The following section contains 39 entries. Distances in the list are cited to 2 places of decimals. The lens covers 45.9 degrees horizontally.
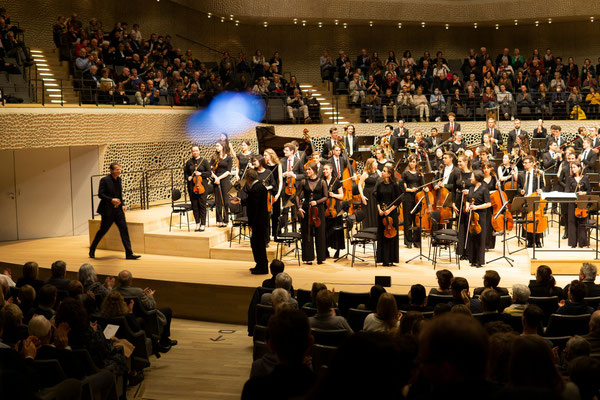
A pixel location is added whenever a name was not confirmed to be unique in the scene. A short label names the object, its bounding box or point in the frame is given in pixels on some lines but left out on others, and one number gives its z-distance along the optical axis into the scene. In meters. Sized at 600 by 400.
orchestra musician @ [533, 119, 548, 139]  16.36
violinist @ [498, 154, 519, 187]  11.88
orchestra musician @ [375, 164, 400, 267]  10.20
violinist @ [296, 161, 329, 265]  10.30
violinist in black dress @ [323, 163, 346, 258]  10.38
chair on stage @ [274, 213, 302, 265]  10.27
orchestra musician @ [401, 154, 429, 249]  11.30
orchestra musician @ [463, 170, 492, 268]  10.13
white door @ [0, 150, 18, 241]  13.29
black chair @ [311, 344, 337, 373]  5.32
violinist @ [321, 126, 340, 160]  13.73
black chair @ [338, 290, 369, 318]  7.16
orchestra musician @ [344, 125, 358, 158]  14.74
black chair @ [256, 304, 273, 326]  6.60
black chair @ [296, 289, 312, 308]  7.32
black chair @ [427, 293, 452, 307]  6.64
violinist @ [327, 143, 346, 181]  12.01
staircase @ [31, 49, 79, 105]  14.46
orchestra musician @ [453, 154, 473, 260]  10.37
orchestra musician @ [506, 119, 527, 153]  15.93
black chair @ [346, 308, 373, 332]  6.21
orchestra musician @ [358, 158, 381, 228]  11.36
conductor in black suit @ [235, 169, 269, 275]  9.62
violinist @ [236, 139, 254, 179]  11.91
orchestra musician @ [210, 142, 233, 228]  11.97
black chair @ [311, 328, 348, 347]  5.38
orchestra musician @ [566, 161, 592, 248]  10.93
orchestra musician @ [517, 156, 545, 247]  10.87
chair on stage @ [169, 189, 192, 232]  11.96
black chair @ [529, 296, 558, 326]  6.63
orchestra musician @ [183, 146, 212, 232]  11.84
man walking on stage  10.70
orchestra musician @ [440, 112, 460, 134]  16.45
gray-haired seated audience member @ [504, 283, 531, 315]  6.34
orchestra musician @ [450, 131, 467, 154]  14.58
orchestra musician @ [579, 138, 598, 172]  13.17
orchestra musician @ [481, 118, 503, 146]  15.27
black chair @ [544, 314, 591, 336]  5.70
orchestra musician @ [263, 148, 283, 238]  10.97
